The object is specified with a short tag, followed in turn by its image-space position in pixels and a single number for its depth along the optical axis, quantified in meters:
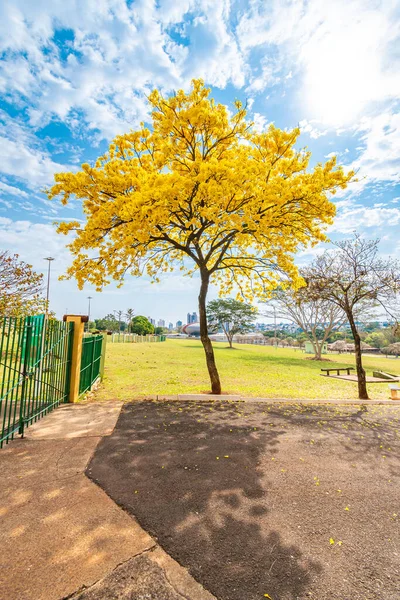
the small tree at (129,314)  97.19
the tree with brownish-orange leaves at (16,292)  12.63
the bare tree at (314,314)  33.97
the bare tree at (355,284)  11.12
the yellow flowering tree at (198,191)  7.93
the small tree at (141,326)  84.31
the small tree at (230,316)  53.44
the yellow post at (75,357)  7.81
